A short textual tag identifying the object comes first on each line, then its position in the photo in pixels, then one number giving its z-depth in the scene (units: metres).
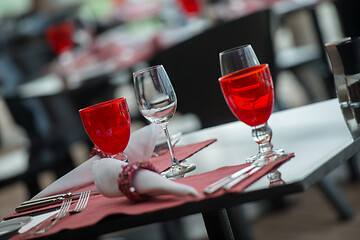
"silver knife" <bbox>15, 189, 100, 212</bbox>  1.83
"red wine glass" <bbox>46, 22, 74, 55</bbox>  5.41
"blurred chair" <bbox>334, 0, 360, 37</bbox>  3.97
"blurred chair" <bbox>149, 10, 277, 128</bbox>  3.32
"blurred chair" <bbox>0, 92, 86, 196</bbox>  4.08
